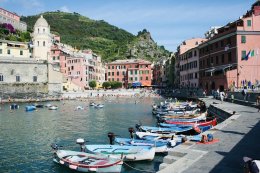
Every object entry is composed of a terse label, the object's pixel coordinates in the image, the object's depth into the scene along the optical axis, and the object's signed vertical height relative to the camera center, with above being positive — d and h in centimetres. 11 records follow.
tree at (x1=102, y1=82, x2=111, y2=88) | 10002 +139
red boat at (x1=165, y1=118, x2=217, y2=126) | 2489 -389
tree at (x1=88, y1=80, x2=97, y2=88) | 9473 +156
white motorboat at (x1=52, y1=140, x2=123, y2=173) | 1412 -461
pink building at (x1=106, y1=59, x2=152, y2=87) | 10580 +740
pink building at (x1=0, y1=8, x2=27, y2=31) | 10098 +3070
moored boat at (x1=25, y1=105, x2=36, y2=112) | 4940 -423
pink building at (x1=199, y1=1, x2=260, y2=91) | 4723 +688
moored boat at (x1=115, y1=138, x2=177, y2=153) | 1750 -430
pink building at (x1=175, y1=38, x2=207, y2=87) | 6685 +737
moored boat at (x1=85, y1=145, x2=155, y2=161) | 1605 -442
